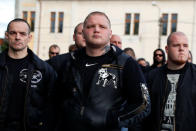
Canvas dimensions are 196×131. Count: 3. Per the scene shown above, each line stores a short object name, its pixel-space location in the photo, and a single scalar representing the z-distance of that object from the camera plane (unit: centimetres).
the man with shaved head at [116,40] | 602
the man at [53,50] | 786
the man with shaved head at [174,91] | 401
